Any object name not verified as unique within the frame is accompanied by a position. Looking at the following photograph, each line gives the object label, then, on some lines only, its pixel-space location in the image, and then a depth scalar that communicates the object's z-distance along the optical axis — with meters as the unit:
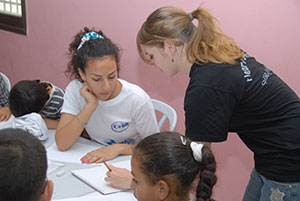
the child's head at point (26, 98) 1.84
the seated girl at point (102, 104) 1.60
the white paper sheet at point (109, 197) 1.23
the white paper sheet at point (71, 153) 1.53
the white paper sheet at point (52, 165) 1.43
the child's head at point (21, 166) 0.71
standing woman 1.11
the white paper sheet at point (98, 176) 1.28
